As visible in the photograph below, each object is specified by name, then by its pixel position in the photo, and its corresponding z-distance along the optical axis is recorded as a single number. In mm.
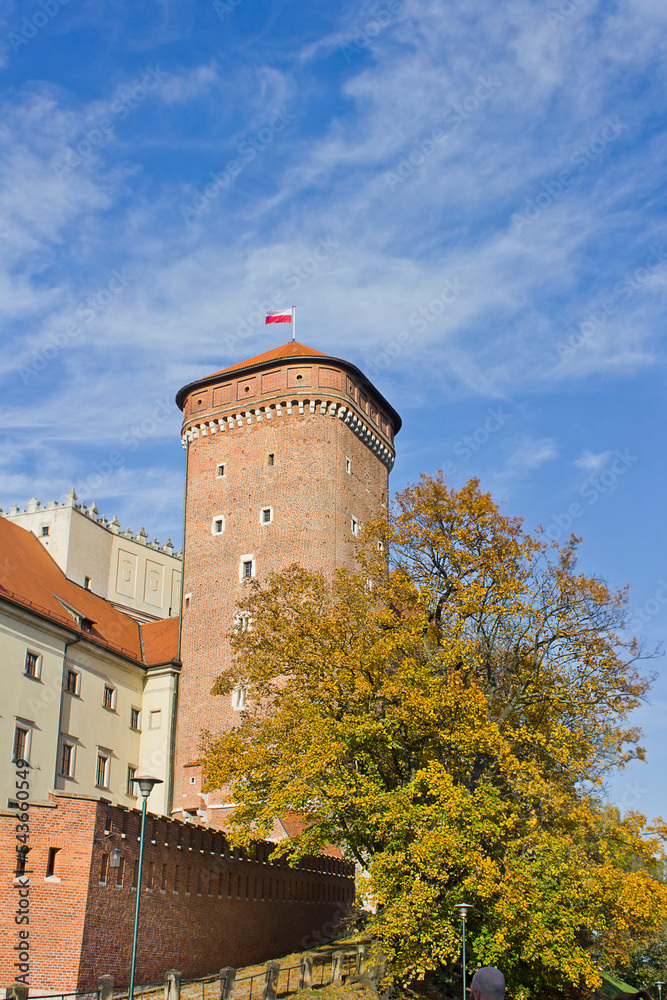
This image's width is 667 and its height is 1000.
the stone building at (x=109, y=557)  48594
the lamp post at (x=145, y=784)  17281
